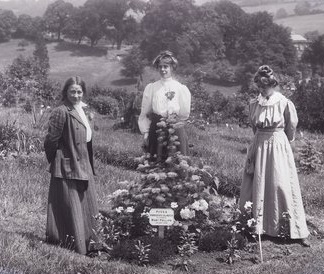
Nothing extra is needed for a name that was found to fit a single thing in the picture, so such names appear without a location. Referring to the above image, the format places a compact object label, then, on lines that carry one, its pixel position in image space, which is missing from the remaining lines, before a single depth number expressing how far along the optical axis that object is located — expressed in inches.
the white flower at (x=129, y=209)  197.8
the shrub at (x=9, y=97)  845.8
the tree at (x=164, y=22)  1641.2
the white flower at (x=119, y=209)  202.7
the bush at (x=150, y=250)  189.6
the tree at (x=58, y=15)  1855.3
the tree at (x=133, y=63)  1459.2
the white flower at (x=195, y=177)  202.5
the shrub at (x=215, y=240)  203.5
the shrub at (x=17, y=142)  423.1
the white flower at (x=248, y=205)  214.6
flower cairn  199.0
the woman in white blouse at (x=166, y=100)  243.6
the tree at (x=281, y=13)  1994.3
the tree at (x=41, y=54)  1278.2
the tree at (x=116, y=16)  1800.4
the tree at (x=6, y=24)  1612.5
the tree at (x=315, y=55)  1575.9
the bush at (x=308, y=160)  426.9
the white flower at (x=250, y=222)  208.4
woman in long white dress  224.7
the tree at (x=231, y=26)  1943.9
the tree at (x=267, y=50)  1547.7
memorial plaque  183.9
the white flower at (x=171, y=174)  198.4
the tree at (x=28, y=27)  1700.3
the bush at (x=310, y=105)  834.8
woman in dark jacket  193.6
